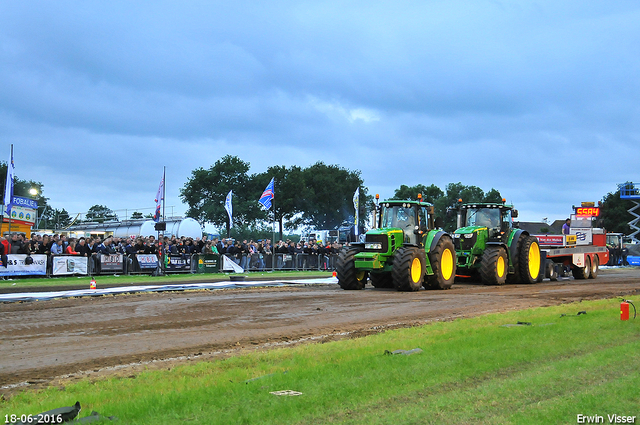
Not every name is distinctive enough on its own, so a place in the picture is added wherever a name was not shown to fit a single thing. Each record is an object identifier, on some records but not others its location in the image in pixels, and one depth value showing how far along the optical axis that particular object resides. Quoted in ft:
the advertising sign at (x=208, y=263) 94.94
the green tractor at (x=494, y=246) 70.74
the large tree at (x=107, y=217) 173.84
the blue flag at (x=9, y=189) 90.43
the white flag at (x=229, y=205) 115.77
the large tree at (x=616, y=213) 277.37
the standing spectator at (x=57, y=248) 78.64
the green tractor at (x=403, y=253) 60.64
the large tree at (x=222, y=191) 245.45
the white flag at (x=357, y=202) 121.51
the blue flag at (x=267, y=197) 107.24
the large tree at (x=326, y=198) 263.49
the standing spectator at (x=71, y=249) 80.02
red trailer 85.40
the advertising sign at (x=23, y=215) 122.62
